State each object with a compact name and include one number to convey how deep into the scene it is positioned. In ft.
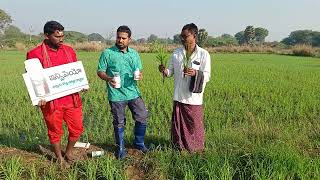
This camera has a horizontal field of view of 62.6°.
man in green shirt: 9.68
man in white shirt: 9.61
